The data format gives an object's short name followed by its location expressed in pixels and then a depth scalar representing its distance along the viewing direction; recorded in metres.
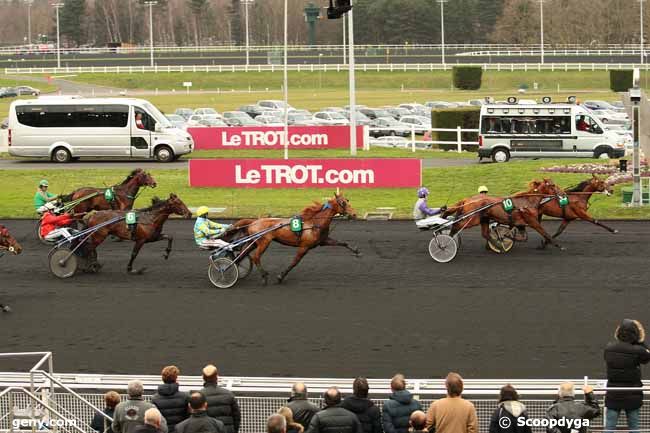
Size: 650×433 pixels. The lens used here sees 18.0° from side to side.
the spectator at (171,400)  16.94
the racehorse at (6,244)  29.68
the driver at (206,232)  31.20
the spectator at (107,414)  16.56
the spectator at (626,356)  17.48
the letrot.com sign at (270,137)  69.30
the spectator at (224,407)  16.52
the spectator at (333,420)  15.54
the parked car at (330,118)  88.26
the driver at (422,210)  34.51
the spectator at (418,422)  14.64
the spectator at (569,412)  15.46
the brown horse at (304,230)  31.63
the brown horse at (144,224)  33.42
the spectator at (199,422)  15.13
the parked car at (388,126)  84.84
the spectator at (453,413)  15.60
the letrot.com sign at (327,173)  48.17
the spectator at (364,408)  16.32
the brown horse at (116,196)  38.28
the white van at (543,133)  61.54
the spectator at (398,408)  16.38
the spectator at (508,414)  15.44
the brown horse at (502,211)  34.51
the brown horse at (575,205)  35.72
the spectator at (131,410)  15.80
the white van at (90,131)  65.16
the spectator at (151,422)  14.52
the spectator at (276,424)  14.00
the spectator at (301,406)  16.32
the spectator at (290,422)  15.33
